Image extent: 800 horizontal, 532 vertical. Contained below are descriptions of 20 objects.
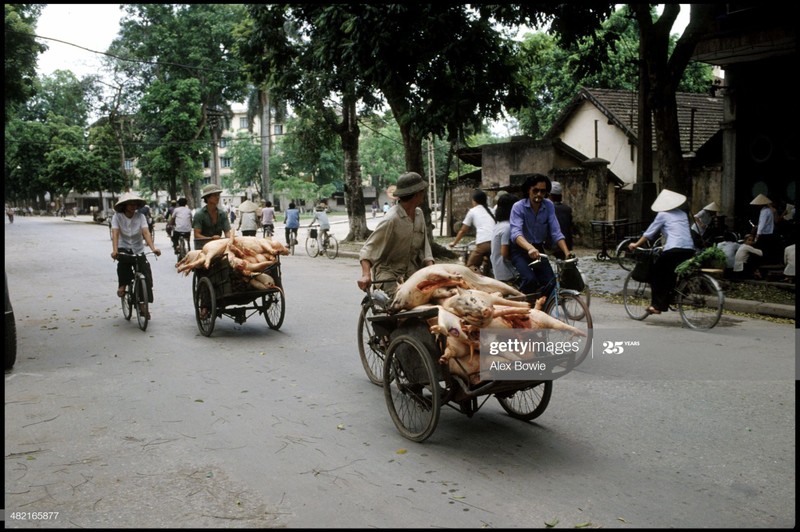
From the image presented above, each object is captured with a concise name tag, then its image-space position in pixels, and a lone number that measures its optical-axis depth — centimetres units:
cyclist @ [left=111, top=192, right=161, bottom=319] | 950
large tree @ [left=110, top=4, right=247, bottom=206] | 3700
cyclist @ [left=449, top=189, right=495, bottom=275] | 992
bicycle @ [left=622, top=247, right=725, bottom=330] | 883
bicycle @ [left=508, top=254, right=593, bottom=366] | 636
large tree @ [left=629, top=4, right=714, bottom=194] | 1318
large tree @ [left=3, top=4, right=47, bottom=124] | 2176
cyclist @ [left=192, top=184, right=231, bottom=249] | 939
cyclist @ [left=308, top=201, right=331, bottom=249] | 2116
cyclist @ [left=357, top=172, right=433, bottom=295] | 584
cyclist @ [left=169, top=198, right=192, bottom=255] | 1863
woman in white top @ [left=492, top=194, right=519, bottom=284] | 740
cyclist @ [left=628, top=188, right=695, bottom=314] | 902
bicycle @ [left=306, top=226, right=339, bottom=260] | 2116
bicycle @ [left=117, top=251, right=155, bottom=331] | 923
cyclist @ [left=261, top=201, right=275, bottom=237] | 2531
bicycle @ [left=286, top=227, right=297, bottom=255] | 2338
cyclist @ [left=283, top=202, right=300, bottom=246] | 2322
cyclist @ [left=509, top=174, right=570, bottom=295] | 722
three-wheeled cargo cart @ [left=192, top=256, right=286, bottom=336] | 841
